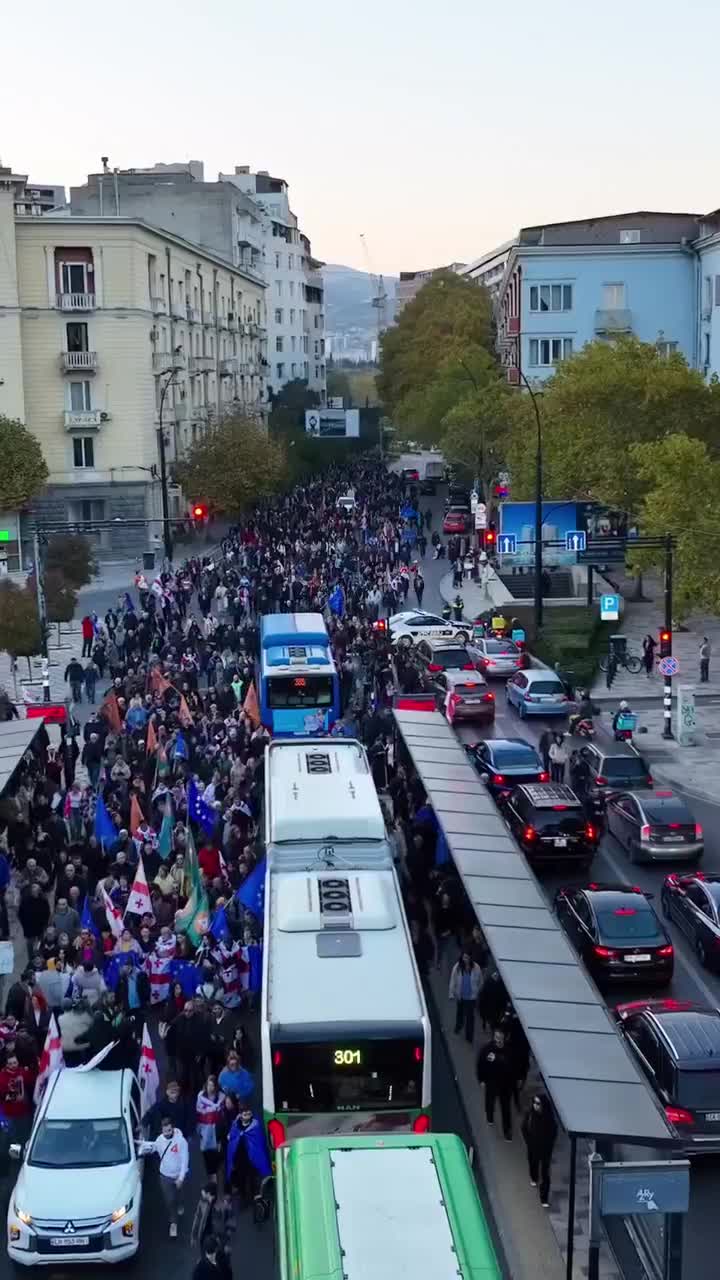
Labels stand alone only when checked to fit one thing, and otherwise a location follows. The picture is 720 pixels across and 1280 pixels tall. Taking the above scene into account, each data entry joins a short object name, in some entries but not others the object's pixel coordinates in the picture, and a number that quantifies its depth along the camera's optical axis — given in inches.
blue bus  1309.1
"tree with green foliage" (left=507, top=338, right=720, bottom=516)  2085.4
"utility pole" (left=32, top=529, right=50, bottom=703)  1520.7
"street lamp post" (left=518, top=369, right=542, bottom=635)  1777.8
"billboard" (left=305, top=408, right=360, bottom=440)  4554.6
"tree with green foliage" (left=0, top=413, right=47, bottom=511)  2405.3
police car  1766.4
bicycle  1708.9
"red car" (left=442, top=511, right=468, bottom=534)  3068.4
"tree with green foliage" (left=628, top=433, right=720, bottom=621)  1503.4
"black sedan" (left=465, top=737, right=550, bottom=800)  1121.4
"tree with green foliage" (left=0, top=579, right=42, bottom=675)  1533.0
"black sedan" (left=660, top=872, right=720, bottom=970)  804.0
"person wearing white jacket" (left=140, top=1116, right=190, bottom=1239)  545.0
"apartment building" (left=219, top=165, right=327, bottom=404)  5167.3
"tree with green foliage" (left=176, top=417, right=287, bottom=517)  2773.1
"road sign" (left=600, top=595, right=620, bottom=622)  1627.7
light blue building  3051.2
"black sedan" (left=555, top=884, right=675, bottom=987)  763.4
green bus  382.6
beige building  2591.0
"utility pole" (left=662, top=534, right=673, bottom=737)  1411.2
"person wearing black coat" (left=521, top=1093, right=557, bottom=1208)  567.5
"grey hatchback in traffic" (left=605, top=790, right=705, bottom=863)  986.1
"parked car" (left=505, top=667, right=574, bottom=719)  1478.8
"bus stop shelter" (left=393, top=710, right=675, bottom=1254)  479.5
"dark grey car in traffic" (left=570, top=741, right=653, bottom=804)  1136.2
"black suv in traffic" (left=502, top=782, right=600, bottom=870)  973.2
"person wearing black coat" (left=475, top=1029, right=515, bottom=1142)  623.5
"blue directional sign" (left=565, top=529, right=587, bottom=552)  1830.7
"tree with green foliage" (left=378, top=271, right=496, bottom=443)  3789.4
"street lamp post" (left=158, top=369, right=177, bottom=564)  1998.8
